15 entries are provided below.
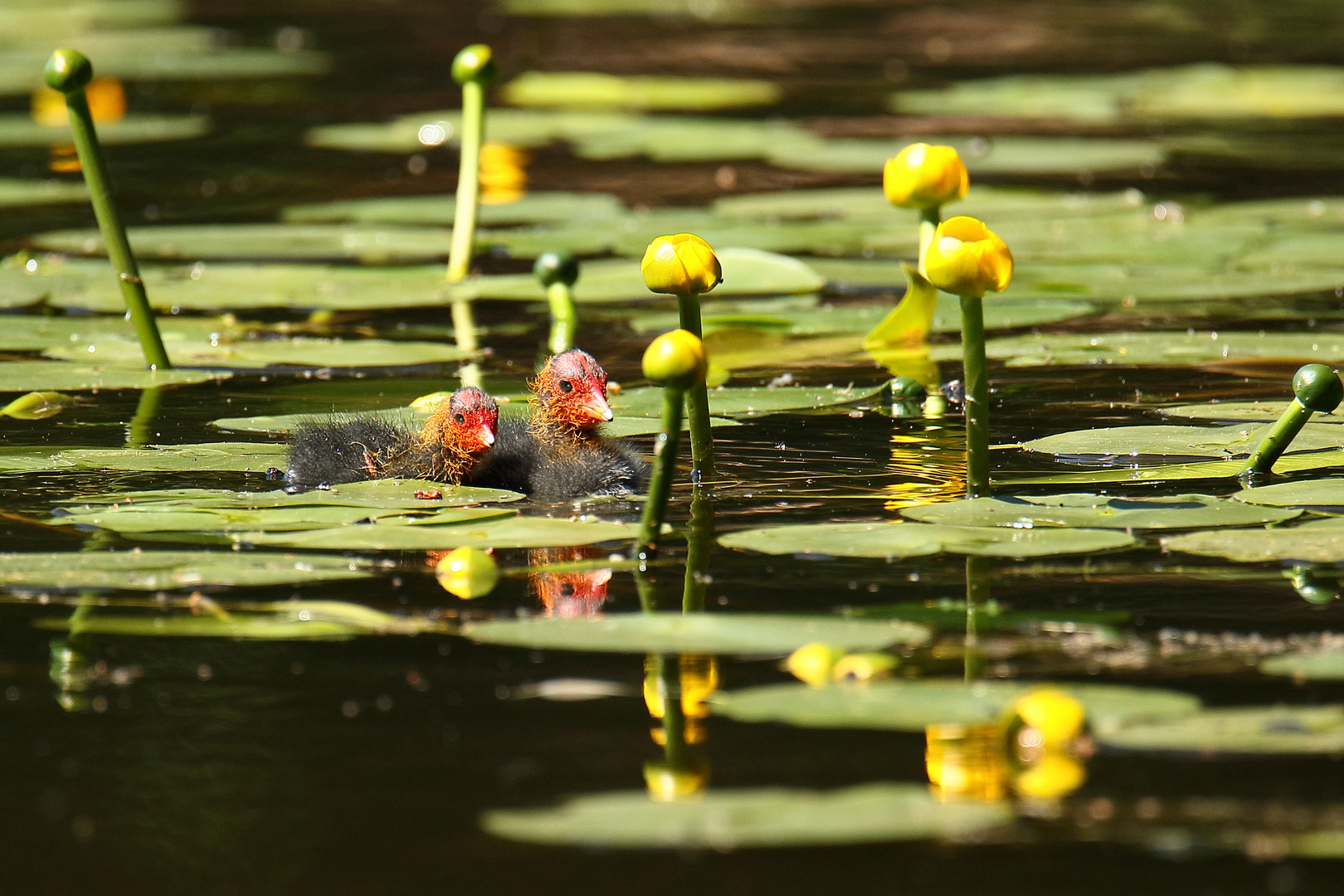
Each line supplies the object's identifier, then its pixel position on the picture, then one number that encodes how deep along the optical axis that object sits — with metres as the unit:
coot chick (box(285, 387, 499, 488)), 8.80
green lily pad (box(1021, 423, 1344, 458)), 9.20
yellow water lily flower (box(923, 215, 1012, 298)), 7.61
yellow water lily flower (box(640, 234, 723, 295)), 8.20
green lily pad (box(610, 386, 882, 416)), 10.52
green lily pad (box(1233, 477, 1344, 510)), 7.93
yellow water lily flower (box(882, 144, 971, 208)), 9.96
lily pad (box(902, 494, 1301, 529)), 7.66
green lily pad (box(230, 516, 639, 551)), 7.32
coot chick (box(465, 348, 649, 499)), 8.87
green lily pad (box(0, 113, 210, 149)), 23.53
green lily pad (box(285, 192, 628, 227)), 17.78
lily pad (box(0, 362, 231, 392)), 10.95
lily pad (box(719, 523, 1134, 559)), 7.29
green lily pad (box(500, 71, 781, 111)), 27.31
